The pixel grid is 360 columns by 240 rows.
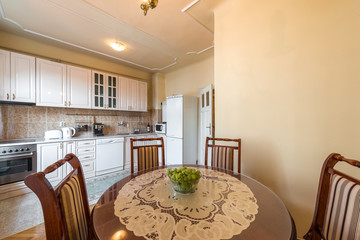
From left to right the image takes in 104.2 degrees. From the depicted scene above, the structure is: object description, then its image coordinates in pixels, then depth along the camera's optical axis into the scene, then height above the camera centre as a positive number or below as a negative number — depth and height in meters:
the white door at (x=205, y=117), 2.87 +0.06
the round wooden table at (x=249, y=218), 0.59 -0.48
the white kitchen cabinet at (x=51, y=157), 2.45 -0.64
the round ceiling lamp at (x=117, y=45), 2.70 +1.46
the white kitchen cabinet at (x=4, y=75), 2.33 +0.78
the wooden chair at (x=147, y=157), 1.64 -0.44
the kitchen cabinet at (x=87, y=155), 2.86 -0.71
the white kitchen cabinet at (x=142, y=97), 4.16 +0.71
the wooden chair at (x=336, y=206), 0.65 -0.45
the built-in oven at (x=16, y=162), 2.17 -0.66
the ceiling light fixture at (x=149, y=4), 1.41 +1.18
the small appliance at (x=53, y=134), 2.66 -0.25
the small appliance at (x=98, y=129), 3.38 -0.20
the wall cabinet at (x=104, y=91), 3.34 +0.75
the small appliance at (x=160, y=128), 4.05 -0.23
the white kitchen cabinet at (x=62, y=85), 2.67 +0.74
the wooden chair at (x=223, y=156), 1.59 -0.43
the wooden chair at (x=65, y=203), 0.55 -0.39
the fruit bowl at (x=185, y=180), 0.89 -0.38
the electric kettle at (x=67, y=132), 2.88 -0.23
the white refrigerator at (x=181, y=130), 3.44 -0.24
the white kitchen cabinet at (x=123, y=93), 3.74 +0.75
